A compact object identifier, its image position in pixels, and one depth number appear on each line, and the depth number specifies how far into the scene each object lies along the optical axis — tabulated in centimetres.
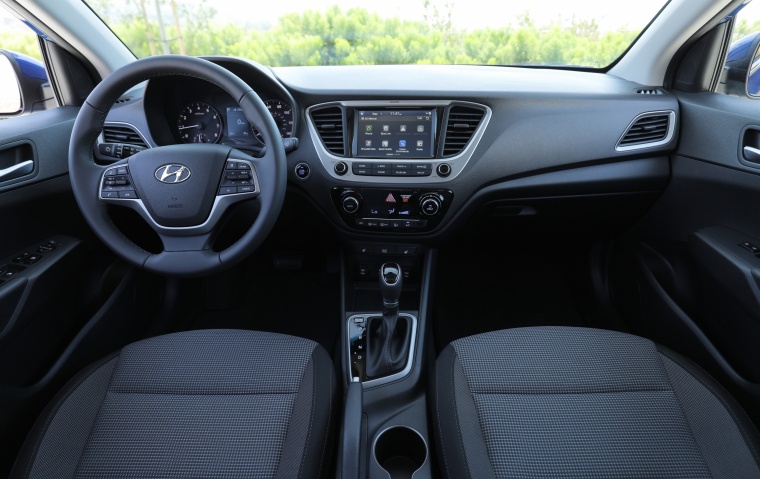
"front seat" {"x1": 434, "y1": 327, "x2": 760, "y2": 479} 96
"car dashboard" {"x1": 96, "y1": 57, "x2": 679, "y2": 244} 160
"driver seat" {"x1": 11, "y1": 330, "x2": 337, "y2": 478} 97
